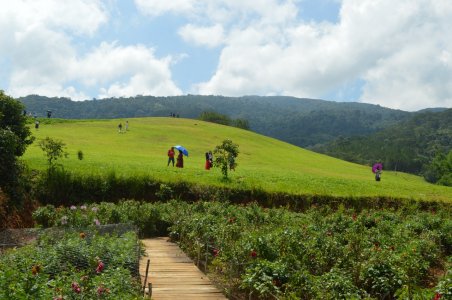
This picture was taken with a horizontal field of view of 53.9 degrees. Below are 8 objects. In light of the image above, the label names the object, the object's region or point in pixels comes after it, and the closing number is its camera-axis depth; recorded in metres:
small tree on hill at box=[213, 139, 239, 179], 30.06
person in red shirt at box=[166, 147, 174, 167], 37.40
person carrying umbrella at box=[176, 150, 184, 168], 36.24
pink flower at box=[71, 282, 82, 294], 7.57
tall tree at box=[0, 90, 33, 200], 17.92
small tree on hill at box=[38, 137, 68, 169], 26.25
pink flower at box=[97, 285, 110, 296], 7.58
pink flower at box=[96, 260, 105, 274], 9.10
